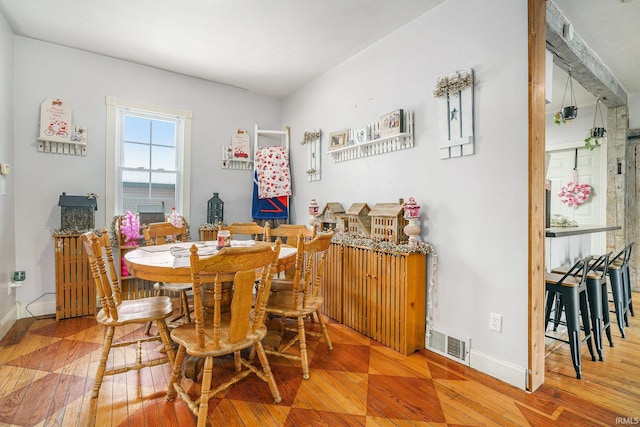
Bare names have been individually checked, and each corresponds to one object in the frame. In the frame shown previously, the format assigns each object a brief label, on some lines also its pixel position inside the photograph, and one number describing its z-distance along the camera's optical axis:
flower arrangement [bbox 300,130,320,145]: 3.85
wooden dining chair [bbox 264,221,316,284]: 2.96
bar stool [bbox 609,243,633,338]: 2.79
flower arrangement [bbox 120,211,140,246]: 3.31
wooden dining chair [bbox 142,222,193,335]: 2.56
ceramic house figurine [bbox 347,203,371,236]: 2.97
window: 3.47
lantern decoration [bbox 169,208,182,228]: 3.56
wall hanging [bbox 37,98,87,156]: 3.09
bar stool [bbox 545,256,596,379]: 2.08
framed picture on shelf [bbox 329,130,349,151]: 3.39
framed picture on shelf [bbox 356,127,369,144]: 3.08
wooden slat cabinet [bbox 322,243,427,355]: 2.41
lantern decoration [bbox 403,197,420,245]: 2.43
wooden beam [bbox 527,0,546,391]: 1.93
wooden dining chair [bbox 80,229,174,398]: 1.78
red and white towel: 4.28
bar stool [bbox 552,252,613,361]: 2.33
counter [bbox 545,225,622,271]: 2.52
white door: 4.43
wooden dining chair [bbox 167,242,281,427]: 1.44
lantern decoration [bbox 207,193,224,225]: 4.00
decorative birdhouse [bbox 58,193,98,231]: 3.10
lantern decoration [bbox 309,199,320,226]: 3.54
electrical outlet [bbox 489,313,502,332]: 2.09
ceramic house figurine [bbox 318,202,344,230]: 3.32
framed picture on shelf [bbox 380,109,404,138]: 2.70
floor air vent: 2.27
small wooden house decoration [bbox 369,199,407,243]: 2.59
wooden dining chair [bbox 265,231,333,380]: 2.05
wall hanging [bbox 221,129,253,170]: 4.18
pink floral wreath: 4.54
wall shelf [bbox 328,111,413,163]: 2.69
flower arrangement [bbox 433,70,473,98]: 2.24
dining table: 1.68
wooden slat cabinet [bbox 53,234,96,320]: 2.98
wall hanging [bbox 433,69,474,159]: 2.24
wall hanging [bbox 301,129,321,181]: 3.87
